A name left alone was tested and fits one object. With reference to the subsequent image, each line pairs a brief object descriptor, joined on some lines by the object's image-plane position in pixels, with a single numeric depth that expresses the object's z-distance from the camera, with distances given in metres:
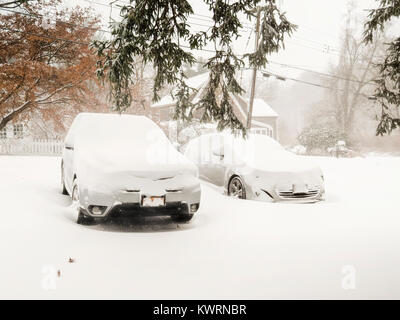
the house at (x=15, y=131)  28.57
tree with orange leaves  14.04
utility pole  17.59
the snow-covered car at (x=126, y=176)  5.07
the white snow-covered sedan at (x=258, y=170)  7.53
